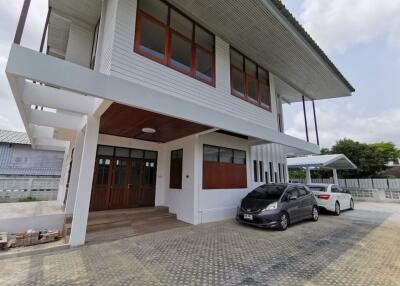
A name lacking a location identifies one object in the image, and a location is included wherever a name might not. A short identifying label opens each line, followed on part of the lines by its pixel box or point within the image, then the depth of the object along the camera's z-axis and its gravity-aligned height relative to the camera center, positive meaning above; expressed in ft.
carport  45.38 +4.57
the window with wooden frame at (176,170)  25.12 +1.11
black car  19.83 -3.01
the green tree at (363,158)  71.36 +8.87
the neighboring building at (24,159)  51.19 +4.75
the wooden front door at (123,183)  23.38 -0.74
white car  29.45 -2.63
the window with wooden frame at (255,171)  31.37 +1.26
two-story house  13.75 +6.29
